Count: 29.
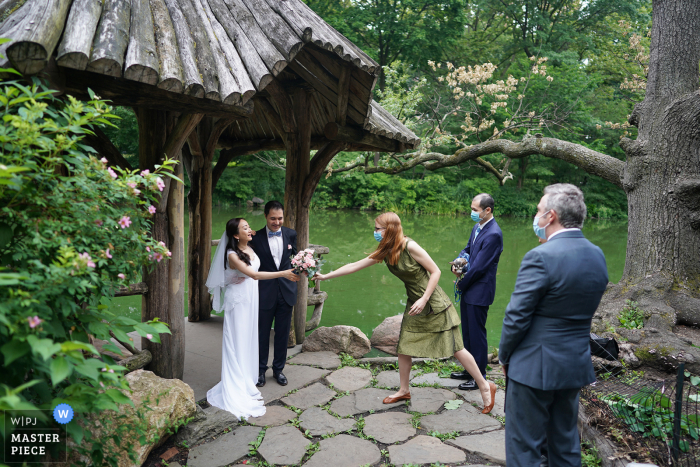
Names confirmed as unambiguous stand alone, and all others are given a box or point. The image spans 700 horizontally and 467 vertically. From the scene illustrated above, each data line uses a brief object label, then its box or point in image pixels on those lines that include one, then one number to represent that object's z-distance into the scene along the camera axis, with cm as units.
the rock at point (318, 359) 536
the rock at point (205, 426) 356
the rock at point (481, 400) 414
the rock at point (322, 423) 382
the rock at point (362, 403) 421
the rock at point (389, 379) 479
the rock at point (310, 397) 433
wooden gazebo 285
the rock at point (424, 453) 337
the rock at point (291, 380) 452
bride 422
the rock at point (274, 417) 393
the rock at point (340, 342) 582
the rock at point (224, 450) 332
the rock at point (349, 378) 475
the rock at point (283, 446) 337
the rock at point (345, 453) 334
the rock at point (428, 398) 424
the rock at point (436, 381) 481
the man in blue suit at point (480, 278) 445
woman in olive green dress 391
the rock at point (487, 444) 341
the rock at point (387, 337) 630
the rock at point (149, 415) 288
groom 462
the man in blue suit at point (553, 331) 239
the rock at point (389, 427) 371
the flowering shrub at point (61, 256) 163
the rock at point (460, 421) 385
